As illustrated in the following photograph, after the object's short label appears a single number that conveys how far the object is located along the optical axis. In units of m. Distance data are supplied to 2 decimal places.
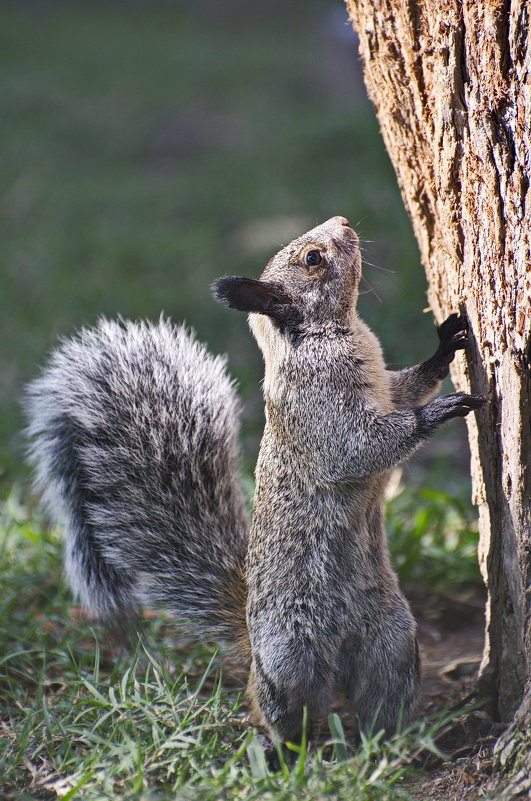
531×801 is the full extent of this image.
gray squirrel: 5.46
